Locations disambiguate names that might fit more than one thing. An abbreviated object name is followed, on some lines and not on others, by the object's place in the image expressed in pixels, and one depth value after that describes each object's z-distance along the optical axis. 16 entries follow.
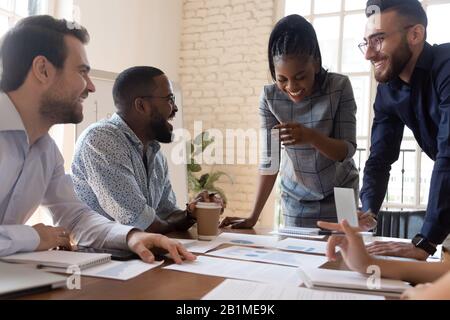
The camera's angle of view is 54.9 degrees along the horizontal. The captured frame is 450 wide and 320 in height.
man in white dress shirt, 1.17
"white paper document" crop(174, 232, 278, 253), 1.24
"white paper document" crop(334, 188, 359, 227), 1.11
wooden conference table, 0.73
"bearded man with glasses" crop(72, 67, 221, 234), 1.47
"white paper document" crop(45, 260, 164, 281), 0.87
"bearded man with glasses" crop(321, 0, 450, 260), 1.27
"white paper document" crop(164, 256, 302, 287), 0.88
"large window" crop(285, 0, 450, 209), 4.10
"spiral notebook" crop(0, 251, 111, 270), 0.91
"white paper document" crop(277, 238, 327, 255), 1.27
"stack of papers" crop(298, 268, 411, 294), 0.81
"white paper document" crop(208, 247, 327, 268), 1.07
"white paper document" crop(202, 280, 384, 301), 0.74
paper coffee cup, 1.40
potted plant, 4.44
